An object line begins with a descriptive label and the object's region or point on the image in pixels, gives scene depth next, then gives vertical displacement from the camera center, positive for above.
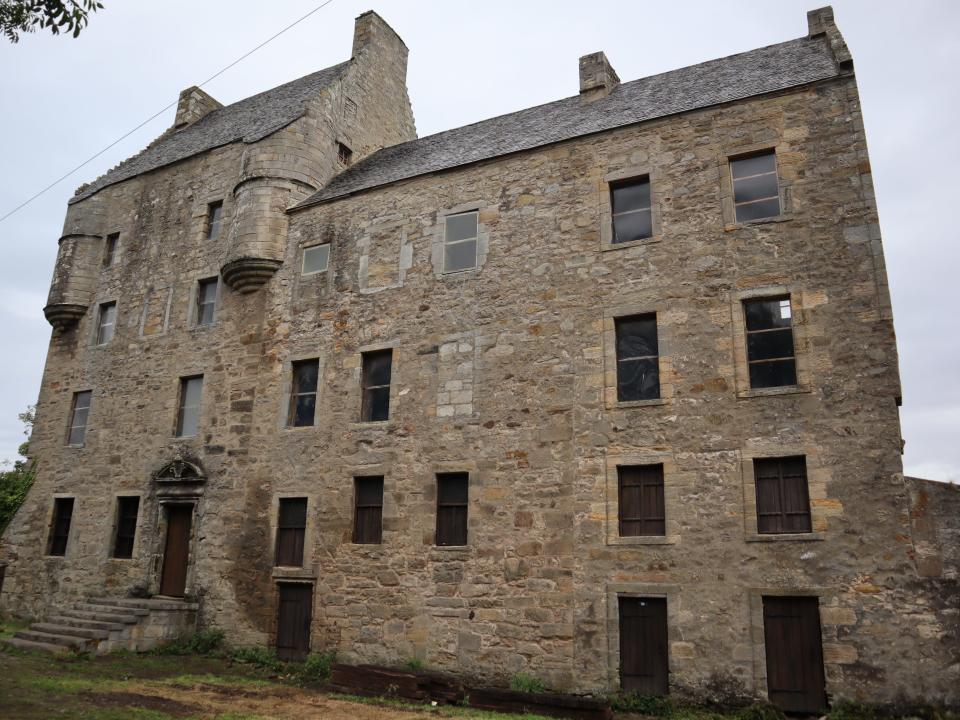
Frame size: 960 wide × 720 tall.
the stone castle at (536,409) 11.25 +2.83
